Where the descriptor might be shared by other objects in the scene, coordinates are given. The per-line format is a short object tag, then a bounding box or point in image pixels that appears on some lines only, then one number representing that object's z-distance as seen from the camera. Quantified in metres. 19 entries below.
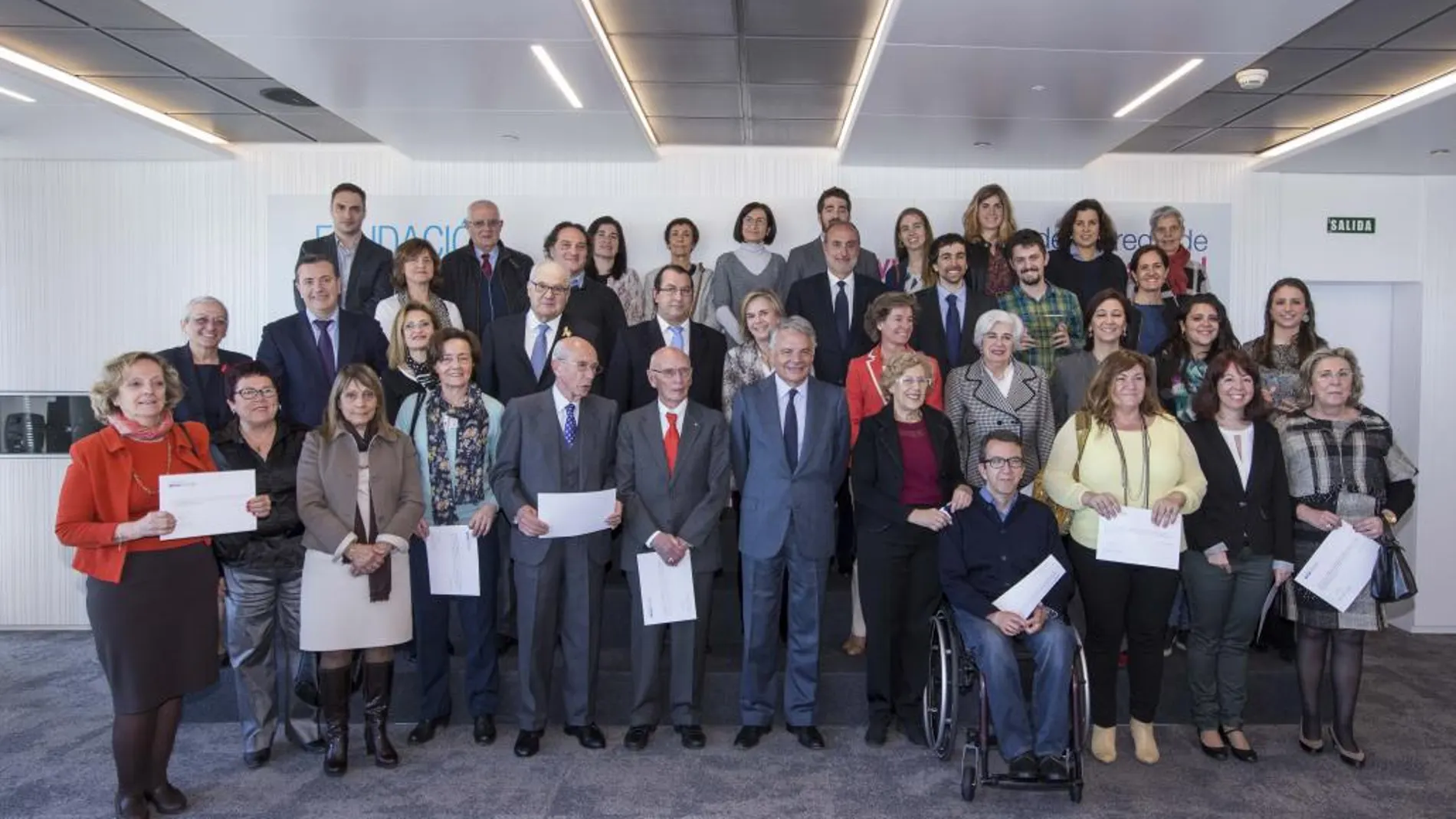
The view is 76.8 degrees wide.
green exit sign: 6.99
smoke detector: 4.95
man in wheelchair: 3.61
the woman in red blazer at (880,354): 4.34
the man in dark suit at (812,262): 5.64
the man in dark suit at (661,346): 4.63
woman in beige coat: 3.72
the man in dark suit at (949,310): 4.91
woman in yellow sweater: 3.94
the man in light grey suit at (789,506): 4.00
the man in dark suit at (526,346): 4.51
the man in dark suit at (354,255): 5.43
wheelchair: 3.53
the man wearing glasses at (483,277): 5.45
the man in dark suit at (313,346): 4.46
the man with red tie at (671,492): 4.00
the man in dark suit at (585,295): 4.94
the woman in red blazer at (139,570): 3.29
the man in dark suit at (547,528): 3.96
